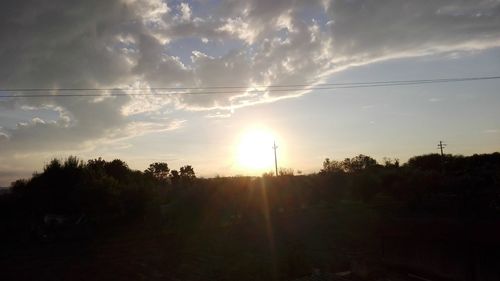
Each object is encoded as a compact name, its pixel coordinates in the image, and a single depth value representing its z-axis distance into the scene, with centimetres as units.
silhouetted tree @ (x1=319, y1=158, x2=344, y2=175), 9385
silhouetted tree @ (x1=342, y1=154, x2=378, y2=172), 9604
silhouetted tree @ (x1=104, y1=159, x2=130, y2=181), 4810
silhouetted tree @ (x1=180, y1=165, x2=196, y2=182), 9506
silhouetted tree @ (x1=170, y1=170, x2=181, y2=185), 8512
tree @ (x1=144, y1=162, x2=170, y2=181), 9135
